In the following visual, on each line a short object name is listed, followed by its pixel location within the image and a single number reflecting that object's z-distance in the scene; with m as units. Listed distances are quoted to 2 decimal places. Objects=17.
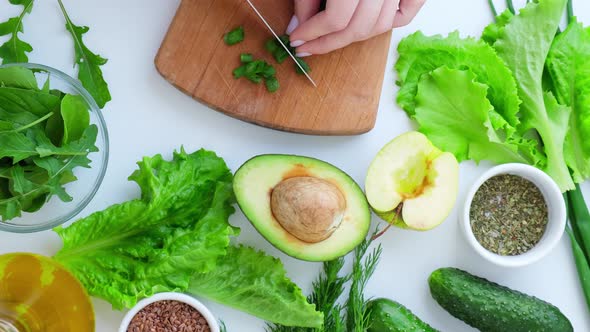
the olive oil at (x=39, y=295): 1.27
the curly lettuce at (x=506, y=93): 1.46
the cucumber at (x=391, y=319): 1.40
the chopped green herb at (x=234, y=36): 1.38
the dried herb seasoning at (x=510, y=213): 1.46
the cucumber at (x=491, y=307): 1.42
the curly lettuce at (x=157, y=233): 1.33
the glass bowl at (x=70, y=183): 1.32
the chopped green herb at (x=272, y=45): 1.39
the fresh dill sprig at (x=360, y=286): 1.39
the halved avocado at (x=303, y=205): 1.29
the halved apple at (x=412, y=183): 1.37
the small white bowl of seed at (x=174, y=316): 1.34
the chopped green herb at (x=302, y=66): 1.40
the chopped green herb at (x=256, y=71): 1.37
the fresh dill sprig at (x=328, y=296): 1.41
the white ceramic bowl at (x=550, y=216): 1.41
